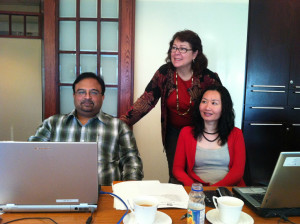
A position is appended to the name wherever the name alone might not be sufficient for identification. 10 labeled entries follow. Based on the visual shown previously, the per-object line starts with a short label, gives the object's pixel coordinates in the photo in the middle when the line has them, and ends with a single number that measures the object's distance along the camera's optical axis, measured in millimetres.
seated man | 1779
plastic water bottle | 903
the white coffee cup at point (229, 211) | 926
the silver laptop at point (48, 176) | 959
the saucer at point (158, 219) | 947
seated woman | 1662
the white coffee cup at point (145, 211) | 893
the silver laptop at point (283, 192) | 944
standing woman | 2030
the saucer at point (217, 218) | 967
